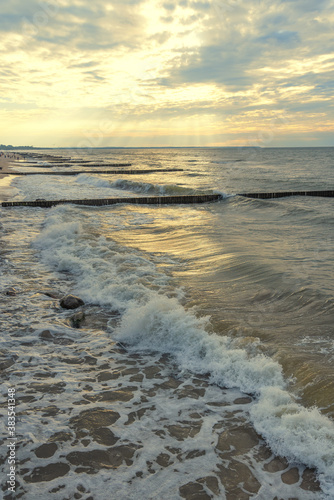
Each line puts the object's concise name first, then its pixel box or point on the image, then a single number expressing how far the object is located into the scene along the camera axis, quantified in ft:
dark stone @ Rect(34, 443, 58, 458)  12.53
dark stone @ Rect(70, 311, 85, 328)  22.77
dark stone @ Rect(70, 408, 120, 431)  14.05
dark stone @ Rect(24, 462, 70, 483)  11.62
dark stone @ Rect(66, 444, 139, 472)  12.22
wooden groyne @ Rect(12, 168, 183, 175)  147.89
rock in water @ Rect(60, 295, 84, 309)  25.09
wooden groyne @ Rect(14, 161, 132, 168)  209.36
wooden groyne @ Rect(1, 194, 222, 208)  71.10
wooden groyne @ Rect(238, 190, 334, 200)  87.20
